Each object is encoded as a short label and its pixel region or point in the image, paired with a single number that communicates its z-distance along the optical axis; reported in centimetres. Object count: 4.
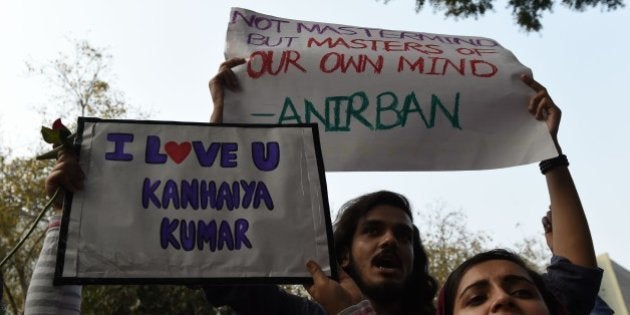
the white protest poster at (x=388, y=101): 247
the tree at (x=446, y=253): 1992
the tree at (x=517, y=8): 496
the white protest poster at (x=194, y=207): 183
